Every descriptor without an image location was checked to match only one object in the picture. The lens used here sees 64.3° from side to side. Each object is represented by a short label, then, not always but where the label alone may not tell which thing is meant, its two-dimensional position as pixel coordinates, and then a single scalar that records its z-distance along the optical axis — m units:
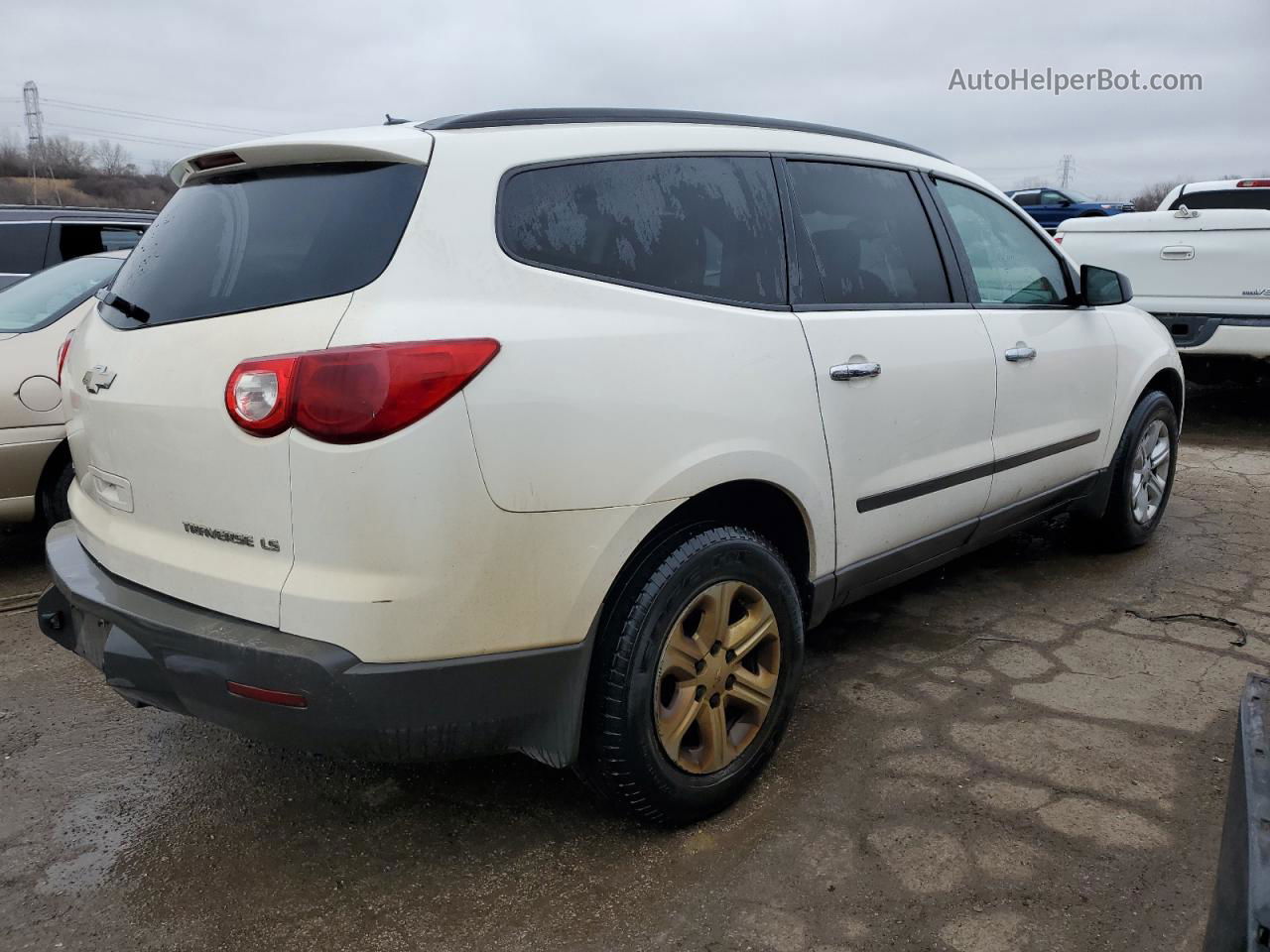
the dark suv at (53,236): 6.14
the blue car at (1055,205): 23.83
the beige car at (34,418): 4.14
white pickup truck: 6.70
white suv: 1.95
